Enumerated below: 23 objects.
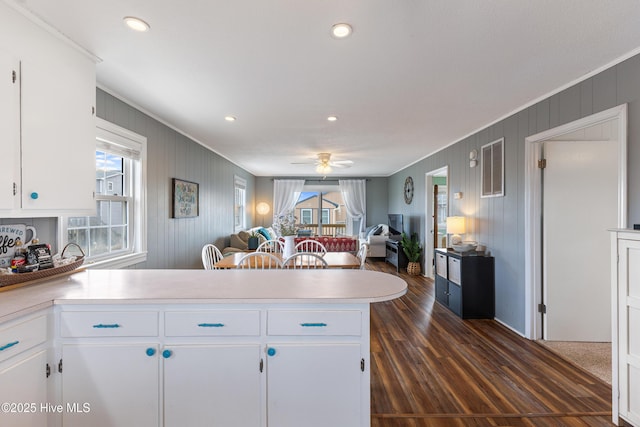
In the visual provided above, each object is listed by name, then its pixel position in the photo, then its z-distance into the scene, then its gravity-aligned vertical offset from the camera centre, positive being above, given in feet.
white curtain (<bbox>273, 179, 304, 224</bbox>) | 28.68 +1.82
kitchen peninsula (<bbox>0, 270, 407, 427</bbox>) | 4.64 -2.34
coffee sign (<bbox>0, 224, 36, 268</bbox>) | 5.76 -0.57
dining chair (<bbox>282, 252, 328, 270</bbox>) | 8.96 -1.75
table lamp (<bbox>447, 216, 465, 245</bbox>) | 13.33 -0.56
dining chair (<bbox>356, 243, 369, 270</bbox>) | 11.29 -1.59
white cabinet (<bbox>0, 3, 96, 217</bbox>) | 4.96 +1.68
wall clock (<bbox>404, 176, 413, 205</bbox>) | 21.70 +1.77
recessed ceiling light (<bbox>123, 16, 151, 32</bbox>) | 5.34 +3.50
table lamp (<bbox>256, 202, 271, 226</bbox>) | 28.91 +0.44
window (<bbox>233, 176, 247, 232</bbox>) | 22.03 +0.80
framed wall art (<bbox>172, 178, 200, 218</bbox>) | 12.20 +0.60
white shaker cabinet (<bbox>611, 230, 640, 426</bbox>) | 5.55 -2.16
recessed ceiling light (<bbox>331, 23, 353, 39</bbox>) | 5.51 +3.50
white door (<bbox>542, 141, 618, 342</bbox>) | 9.39 -0.93
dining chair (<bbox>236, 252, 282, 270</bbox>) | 10.58 -1.96
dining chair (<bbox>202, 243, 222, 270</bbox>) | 9.95 -1.63
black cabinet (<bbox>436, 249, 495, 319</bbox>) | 11.71 -2.92
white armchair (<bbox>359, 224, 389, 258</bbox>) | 24.63 -2.68
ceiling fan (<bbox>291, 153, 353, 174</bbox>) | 17.06 +3.03
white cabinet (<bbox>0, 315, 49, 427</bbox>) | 4.00 -2.32
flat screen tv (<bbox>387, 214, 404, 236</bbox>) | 23.61 -0.95
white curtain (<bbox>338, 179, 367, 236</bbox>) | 28.68 +1.67
